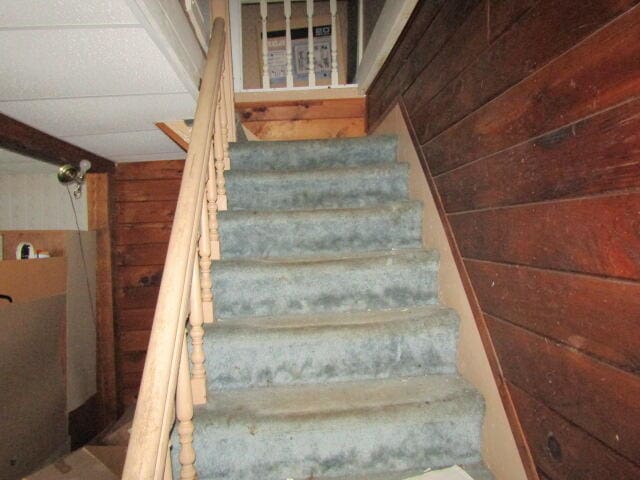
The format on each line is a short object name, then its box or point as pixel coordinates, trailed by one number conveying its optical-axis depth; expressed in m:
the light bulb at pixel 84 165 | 2.00
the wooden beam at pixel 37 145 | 1.47
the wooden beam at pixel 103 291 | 2.33
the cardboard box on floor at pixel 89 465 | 1.51
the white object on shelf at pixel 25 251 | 2.10
